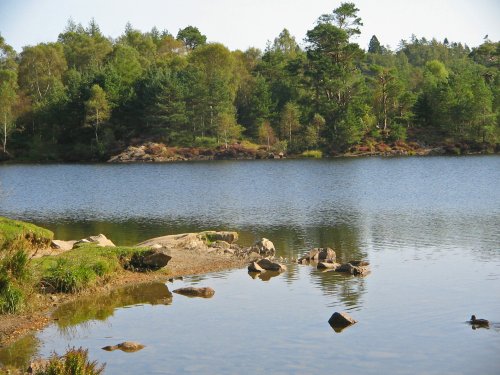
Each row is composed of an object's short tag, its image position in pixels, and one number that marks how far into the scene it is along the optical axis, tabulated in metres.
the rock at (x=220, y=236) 41.77
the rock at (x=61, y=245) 36.15
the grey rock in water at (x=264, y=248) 38.78
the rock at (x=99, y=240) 37.38
